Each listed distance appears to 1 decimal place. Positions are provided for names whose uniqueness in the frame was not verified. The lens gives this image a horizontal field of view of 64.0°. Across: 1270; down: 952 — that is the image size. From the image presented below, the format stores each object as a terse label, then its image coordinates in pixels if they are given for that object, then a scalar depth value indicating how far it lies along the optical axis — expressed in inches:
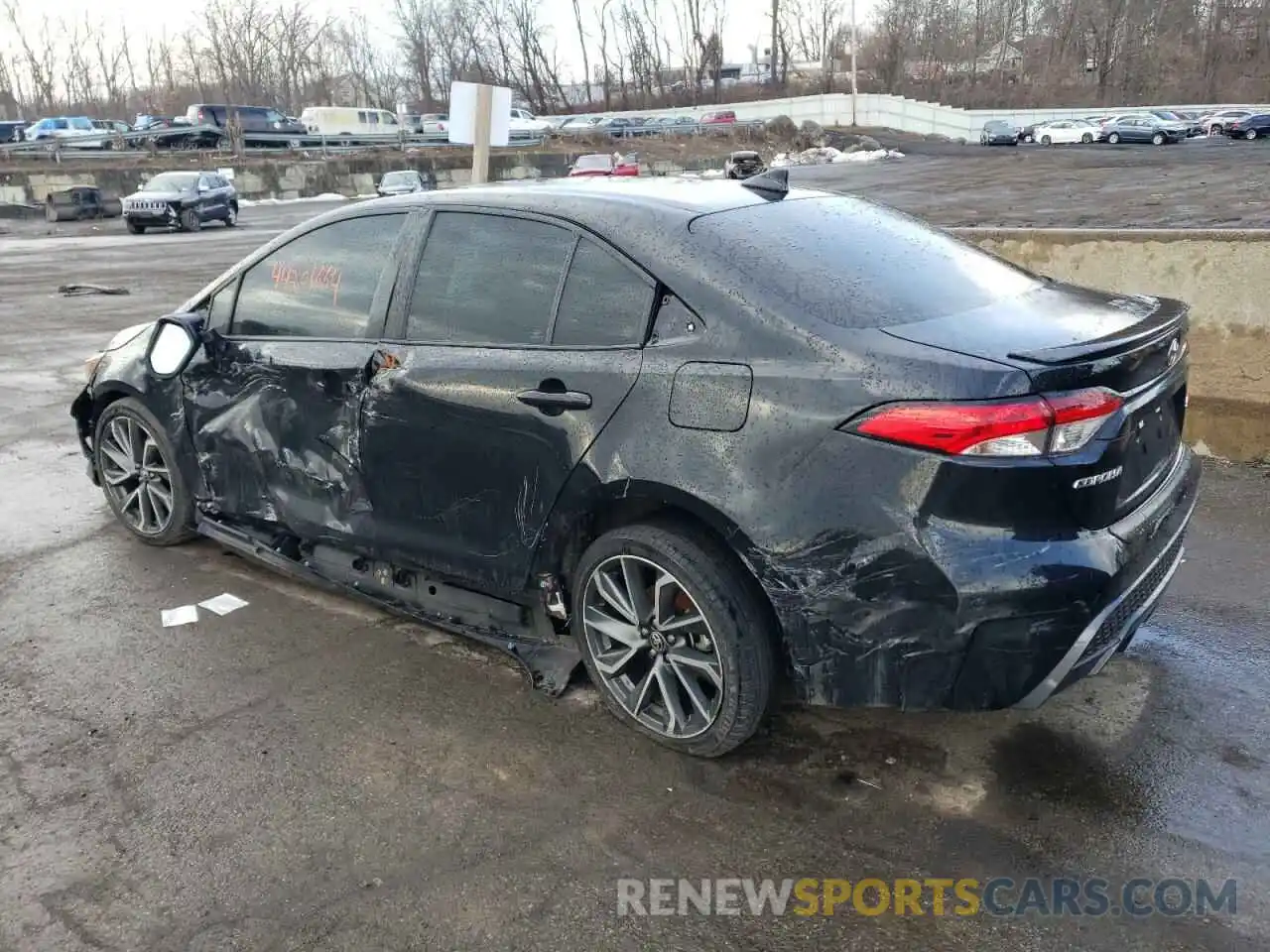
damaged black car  105.0
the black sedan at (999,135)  2225.6
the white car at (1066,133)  2082.9
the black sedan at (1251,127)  1815.9
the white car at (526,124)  2225.6
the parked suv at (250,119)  2091.5
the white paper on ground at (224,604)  175.6
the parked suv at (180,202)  1131.9
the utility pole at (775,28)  3388.3
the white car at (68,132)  1676.8
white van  2301.9
